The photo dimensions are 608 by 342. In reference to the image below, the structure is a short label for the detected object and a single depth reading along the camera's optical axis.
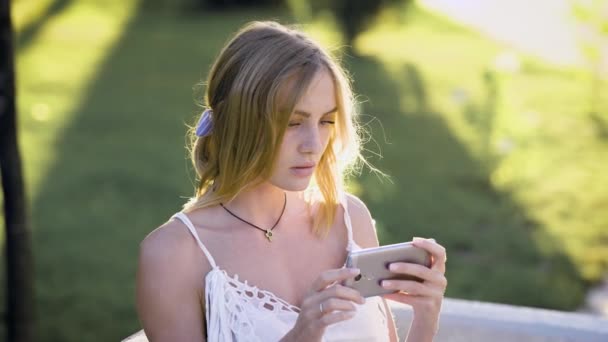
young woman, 2.21
